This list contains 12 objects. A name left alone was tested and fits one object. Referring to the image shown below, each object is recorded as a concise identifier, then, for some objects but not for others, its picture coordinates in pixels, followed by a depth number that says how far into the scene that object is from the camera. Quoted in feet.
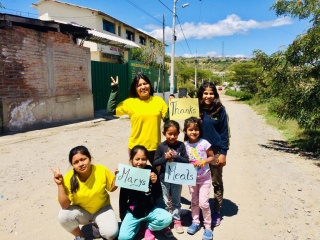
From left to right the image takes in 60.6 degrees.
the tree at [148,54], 83.41
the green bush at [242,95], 112.98
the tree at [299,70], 20.68
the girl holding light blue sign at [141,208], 9.37
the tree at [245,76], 111.65
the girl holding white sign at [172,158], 9.67
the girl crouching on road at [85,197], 8.94
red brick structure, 25.95
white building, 88.33
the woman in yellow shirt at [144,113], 10.44
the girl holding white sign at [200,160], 9.77
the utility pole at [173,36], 57.31
